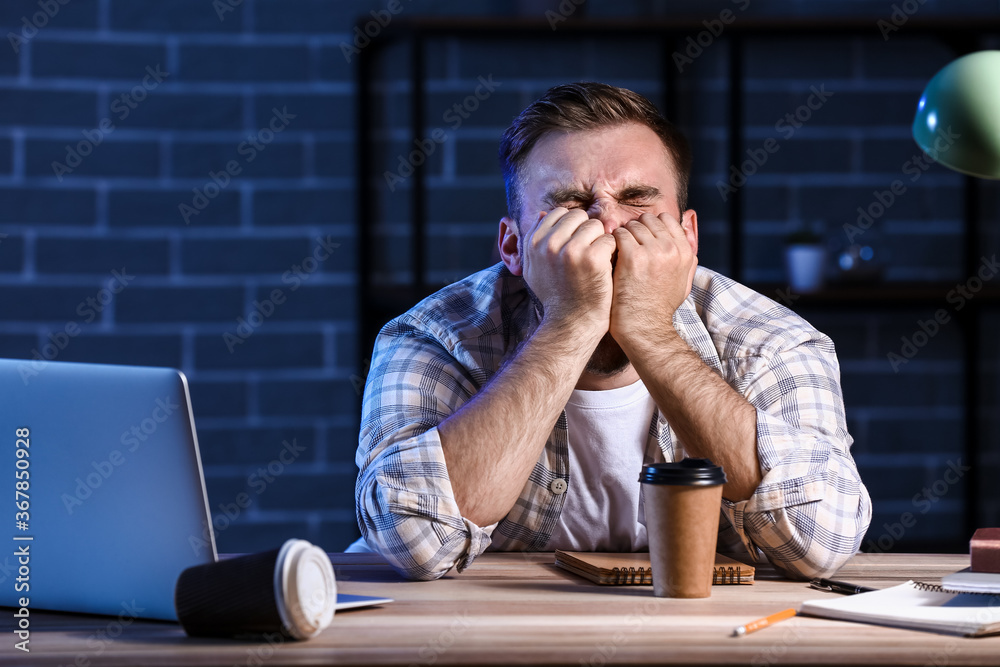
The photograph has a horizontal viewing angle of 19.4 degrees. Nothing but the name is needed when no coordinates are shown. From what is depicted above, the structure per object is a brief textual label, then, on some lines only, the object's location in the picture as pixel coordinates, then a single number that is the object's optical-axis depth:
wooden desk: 2.97
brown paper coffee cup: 3.15
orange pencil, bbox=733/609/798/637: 3.03
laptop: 3.03
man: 3.34
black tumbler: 3.01
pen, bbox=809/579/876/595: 3.22
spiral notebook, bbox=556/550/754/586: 3.23
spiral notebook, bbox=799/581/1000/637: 3.04
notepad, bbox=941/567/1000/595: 3.12
